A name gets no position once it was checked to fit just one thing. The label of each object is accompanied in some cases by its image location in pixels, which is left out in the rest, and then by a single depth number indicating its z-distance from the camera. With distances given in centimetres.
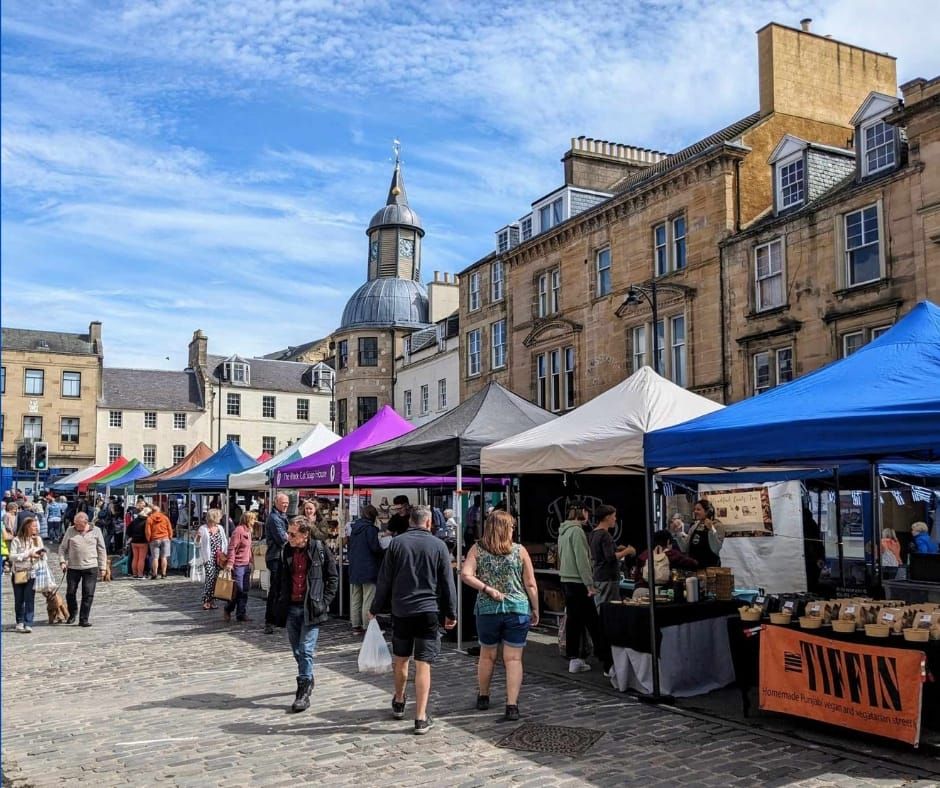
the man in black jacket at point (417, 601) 745
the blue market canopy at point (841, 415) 679
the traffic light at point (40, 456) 2175
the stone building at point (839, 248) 2053
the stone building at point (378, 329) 5106
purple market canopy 1511
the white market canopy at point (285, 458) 2006
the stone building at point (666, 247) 2620
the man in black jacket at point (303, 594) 814
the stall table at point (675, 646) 862
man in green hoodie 988
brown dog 1467
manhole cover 689
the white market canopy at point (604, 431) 932
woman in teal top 765
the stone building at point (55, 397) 6234
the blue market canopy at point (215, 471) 2323
